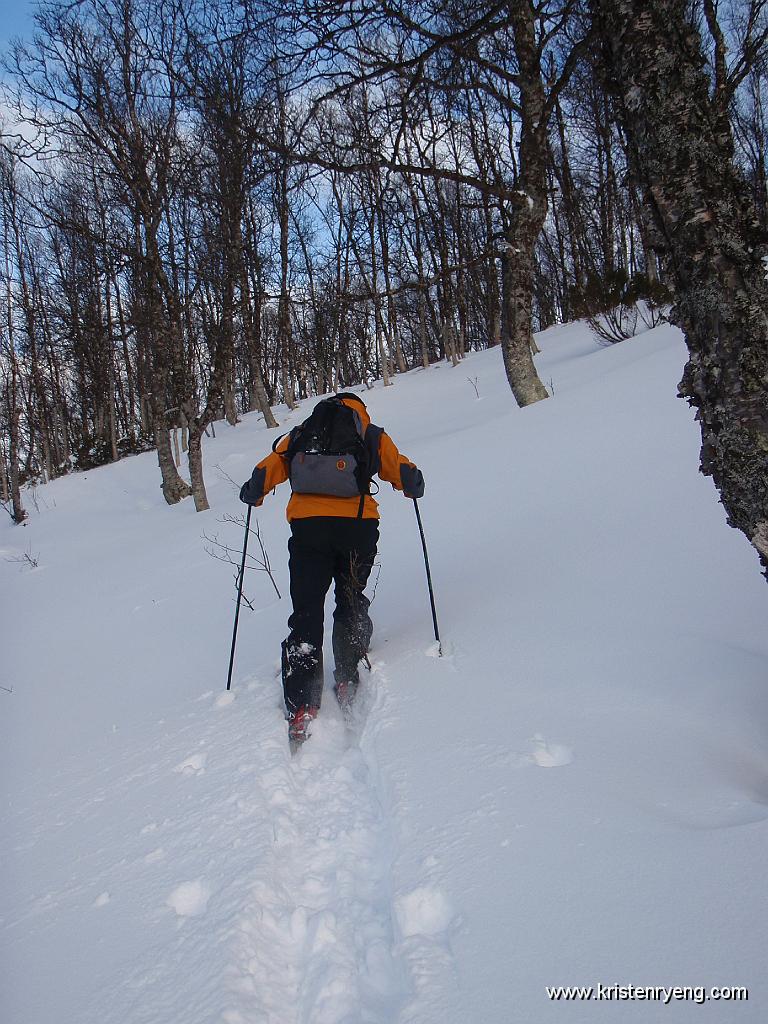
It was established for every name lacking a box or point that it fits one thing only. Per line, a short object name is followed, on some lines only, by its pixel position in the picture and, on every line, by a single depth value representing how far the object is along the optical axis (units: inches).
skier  127.5
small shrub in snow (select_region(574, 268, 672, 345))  474.0
